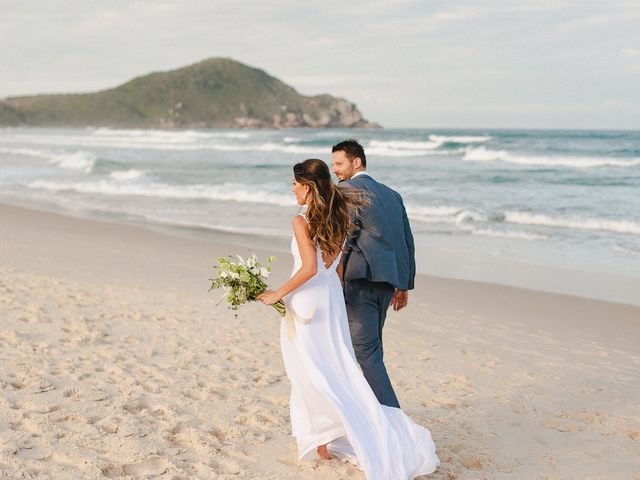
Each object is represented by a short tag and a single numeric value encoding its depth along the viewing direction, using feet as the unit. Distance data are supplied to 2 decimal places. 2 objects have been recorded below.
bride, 12.98
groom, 14.16
